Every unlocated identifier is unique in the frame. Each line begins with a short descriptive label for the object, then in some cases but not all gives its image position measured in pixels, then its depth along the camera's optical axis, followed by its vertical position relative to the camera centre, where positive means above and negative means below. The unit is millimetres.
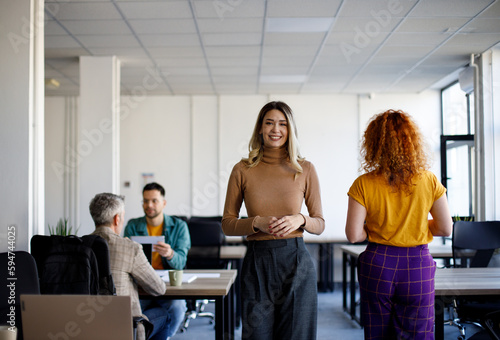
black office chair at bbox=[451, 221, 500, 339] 4004 -587
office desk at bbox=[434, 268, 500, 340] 2529 -658
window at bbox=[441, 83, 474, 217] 6832 +233
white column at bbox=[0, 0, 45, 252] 3373 +379
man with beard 3477 -400
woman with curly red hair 1894 -229
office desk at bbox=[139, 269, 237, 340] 2607 -674
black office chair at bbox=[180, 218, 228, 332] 4535 -682
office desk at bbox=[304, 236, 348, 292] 6387 -1188
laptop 1663 -510
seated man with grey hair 2424 -423
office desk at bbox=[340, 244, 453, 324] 4473 -862
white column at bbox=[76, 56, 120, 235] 5891 +595
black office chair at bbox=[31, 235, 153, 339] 2225 -417
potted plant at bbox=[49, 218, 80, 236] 4340 -527
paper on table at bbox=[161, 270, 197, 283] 2893 -654
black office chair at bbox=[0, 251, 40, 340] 2246 -499
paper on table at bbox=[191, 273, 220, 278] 3057 -662
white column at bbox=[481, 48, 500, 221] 5777 +420
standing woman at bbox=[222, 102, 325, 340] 1767 -198
